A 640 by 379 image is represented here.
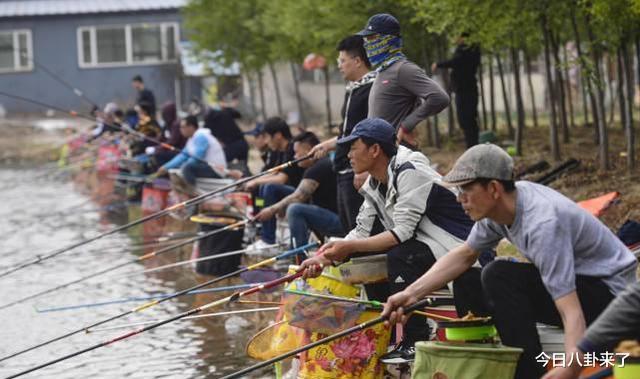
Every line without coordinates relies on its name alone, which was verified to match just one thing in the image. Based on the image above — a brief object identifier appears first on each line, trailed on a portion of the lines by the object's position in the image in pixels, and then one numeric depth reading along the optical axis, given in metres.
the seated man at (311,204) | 10.75
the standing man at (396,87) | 8.49
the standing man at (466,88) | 16.39
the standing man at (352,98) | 9.12
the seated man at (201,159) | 15.31
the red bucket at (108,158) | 24.43
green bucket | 5.89
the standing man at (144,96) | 22.61
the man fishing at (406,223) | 7.21
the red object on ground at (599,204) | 10.09
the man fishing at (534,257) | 5.61
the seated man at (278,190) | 11.49
